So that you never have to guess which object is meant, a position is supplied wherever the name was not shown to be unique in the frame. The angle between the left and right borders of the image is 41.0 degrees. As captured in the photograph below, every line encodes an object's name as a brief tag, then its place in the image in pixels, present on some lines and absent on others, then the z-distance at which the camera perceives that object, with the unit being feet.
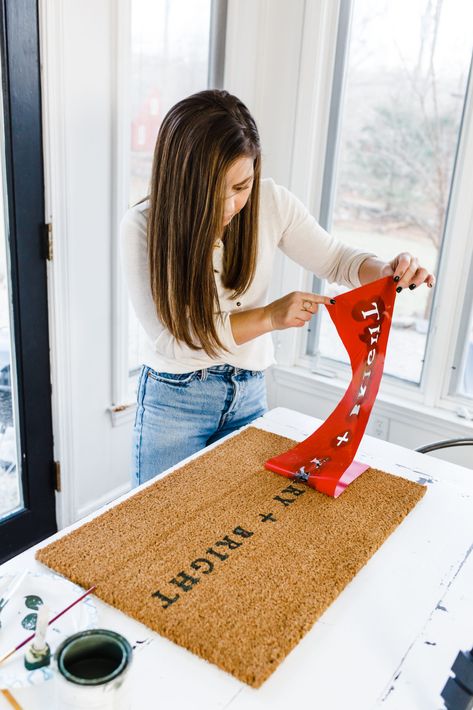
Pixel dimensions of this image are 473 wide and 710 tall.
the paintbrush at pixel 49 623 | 2.82
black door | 6.04
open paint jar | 2.26
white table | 2.72
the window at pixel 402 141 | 7.48
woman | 4.59
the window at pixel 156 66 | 7.36
